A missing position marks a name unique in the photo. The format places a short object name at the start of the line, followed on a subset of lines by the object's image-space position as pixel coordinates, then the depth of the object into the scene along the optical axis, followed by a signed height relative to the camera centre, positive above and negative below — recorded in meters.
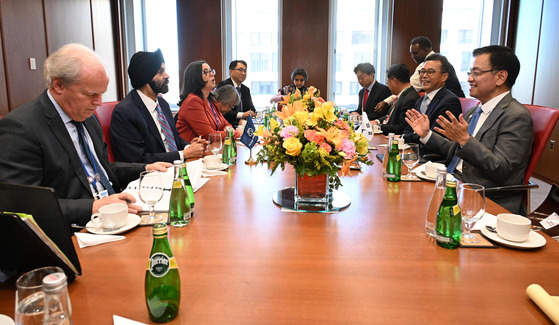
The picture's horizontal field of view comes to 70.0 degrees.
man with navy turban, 2.55 -0.32
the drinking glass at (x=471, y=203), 1.30 -0.41
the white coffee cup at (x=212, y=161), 2.27 -0.49
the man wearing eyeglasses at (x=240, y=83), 6.04 -0.14
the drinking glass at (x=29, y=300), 0.69 -0.39
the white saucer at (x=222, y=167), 2.29 -0.53
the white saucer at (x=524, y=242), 1.23 -0.52
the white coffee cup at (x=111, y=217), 1.35 -0.48
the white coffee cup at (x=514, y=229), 1.26 -0.48
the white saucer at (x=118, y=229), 1.32 -0.51
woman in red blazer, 3.52 -0.27
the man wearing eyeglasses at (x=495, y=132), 2.10 -0.31
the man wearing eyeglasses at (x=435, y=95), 3.20 -0.17
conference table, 0.90 -0.53
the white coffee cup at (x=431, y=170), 2.04 -0.48
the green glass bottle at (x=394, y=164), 2.02 -0.45
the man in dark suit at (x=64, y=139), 1.54 -0.27
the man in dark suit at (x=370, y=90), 5.61 -0.22
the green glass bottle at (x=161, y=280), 0.84 -0.44
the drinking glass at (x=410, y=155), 2.01 -0.40
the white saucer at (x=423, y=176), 2.03 -0.52
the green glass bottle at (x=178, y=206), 1.41 -0.46
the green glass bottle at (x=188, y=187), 1.49 -0.43
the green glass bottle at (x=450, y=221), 1.24 -0.45
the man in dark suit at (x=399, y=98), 4.03 -0.24
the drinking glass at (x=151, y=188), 1.38 -0.39
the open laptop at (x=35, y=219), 0.91 -0.34
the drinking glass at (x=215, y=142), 2.36 -0.40
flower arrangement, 1.48 -0.25
